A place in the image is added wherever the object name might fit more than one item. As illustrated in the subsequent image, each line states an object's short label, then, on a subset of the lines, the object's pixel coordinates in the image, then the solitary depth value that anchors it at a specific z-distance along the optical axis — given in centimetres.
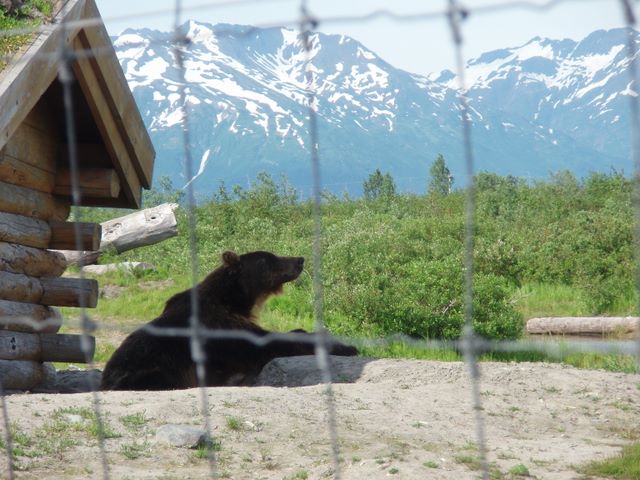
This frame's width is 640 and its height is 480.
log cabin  1358
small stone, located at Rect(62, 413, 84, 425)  1030
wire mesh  474
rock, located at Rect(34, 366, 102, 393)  1506
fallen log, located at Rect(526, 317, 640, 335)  2012
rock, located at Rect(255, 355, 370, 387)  1464
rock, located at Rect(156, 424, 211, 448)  972
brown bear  1391
